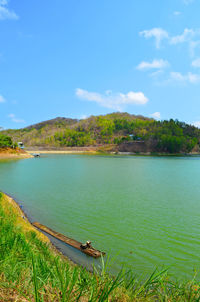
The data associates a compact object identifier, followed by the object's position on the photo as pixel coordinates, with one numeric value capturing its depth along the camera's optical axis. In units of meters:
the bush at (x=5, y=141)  72.20
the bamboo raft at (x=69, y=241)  7.64
